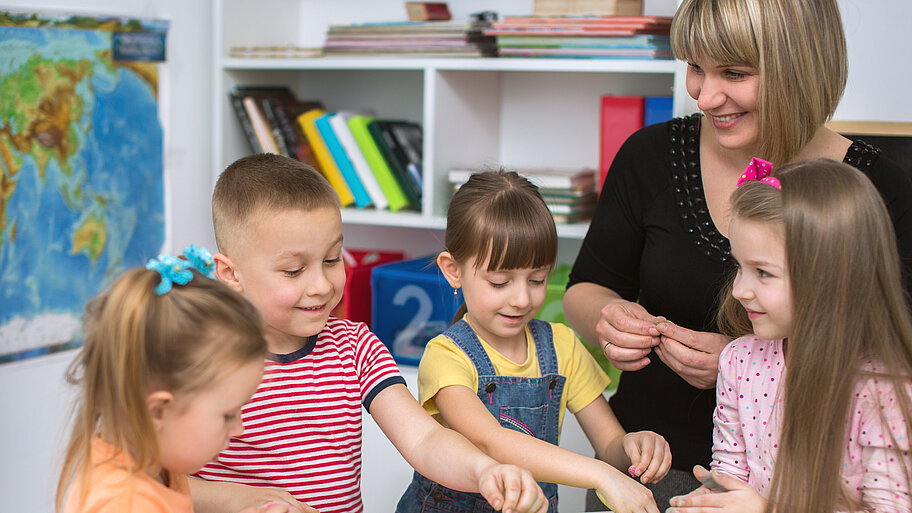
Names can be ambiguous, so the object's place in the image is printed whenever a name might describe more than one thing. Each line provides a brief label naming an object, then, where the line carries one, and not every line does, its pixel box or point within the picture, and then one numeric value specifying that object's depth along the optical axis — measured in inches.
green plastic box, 83.8
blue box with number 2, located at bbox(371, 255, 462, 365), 93.4
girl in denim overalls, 49.5
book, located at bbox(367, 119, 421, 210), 95.9
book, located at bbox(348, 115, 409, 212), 95.8
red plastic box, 96.1
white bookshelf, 92.4
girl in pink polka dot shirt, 39.4
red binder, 86.3
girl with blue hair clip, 34.4
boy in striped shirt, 46.1
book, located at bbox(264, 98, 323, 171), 99.0
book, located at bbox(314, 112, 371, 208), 96.9
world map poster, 81.4
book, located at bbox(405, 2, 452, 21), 96.0
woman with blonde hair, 49.3
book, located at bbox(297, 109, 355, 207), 98.0
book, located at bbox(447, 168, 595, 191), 88.4
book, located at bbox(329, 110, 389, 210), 96.3
